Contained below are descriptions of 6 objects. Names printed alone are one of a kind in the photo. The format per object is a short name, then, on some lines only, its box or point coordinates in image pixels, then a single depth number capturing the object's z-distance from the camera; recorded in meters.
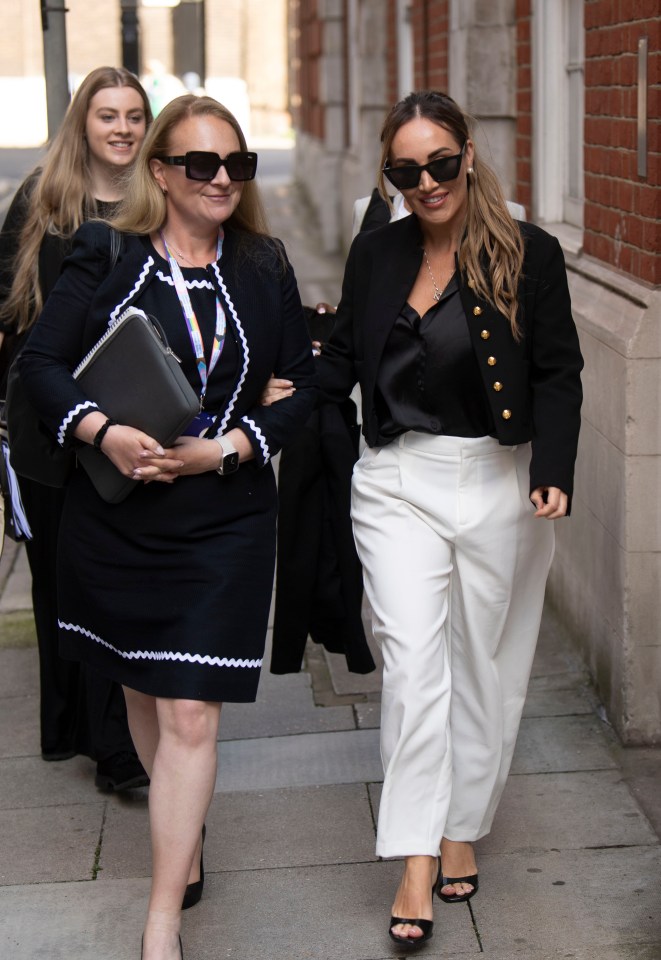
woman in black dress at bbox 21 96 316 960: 3.44
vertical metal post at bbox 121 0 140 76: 10.51
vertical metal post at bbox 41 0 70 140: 6.73
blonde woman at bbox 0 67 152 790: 4.35
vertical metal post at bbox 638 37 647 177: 4.61
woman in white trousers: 3.55
